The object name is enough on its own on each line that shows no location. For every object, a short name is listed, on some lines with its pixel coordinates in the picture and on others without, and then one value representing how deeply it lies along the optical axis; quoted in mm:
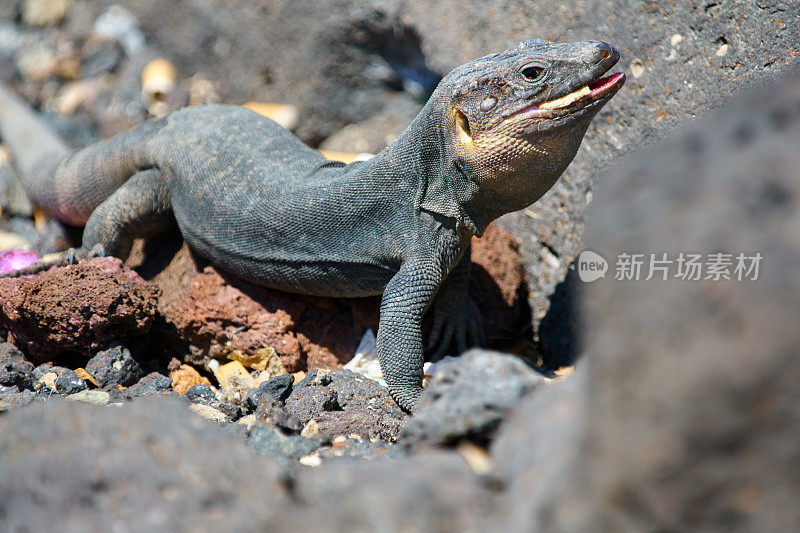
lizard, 6961
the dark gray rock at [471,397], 4207
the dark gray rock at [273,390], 7633
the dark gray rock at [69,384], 7832
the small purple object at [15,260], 10128
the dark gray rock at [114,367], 8148
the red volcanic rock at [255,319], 8852
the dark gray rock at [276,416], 6258
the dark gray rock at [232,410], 7340
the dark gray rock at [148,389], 7637
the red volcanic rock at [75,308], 8250
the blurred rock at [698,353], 2742
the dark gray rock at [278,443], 5613
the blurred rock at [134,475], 3709
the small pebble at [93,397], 7406
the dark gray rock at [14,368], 7708
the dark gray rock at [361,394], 7613
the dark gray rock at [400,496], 3426
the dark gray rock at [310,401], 7246
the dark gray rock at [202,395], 7737
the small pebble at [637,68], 8692
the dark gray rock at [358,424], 6652
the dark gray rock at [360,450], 5684
